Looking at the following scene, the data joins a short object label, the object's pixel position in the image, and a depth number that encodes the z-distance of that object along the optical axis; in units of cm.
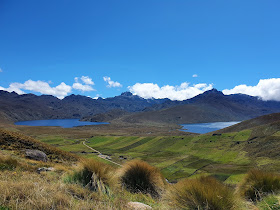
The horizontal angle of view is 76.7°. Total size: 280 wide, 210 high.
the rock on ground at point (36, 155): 1572
